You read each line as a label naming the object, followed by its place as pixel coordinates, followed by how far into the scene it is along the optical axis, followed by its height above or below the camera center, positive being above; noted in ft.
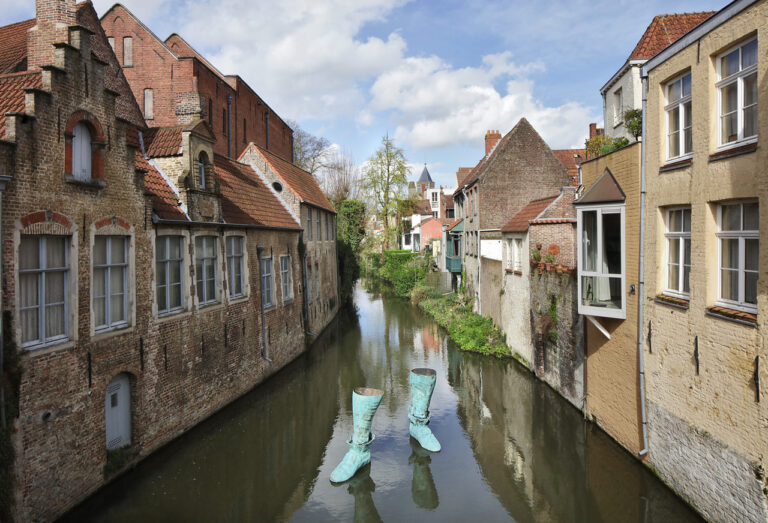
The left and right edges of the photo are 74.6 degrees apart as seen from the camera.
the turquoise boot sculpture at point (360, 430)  30.42 -10.34
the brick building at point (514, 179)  74.84 +11.99
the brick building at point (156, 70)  79.41 +31.12
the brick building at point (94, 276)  22.12 -0.64
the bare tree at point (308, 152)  156.04 +34.24
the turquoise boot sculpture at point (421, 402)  34.86 -9.92
